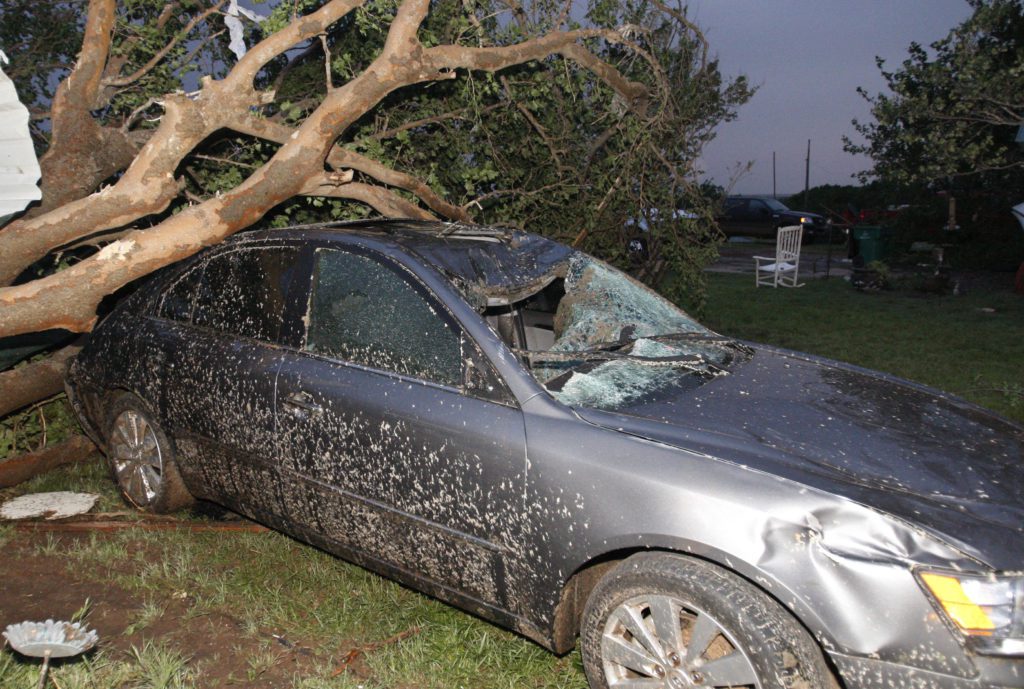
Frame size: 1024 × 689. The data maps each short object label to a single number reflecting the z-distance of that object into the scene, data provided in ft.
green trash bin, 52.70
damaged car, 7.52
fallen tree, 14.73
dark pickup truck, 78.69
